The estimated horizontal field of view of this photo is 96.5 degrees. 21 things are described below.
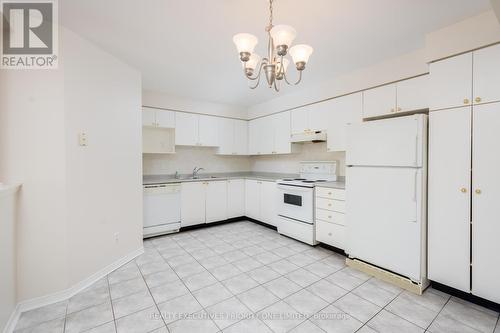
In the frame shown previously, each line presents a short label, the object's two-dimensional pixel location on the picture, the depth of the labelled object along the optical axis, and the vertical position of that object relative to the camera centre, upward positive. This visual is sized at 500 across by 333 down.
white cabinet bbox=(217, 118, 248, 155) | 4.64 +0.56
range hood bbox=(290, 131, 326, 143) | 3.46 +0.43
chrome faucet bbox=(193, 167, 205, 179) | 4.52 -0.16
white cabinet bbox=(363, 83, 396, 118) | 2.68 +0.78
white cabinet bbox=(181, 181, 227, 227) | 3.90 -0.72
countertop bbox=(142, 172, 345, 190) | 3.25 -0.28
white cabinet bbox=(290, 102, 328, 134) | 3.47 +0.74
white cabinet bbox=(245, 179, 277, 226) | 4.00 -0.72
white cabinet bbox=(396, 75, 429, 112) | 2.43 +0.78
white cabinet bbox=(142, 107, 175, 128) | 3.73 +0.78
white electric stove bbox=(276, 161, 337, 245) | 3.25 -0.58
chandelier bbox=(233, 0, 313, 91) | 1.46 +0.81
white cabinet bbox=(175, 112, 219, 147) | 4.10 +0.64
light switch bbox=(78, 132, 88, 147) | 2.16 +0.23
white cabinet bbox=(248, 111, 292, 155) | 4.12 +0.56
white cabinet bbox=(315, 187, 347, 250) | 2.89 -0.73
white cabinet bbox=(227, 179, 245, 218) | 4.42 -0.70
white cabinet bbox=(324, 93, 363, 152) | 3.04 +0.66
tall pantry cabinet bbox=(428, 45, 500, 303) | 1.83 -0.09
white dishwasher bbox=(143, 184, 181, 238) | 3.51 -0.75
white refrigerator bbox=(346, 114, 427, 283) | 2.15 -0.33
